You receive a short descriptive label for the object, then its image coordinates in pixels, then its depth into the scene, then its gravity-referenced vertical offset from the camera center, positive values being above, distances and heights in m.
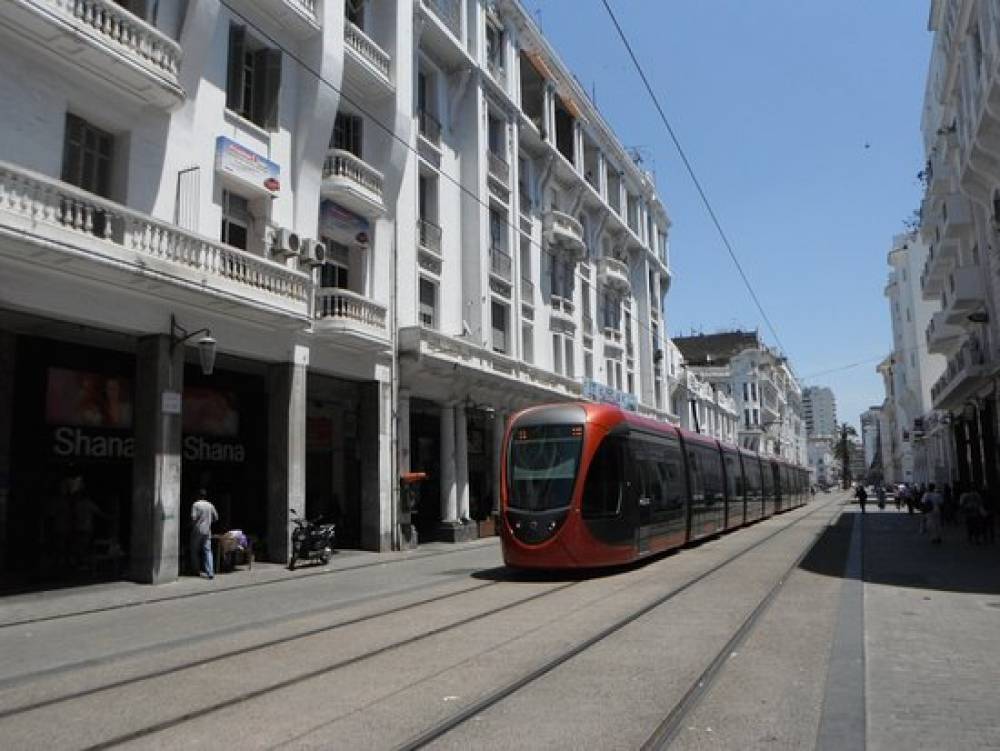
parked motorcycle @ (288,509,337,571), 18.16 -1.15
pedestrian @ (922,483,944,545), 22.55 -0.82
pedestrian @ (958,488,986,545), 21.33 -0.87
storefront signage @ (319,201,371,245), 21.25 +6.88
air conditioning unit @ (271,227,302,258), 18.47 +5.46
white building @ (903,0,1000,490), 22.86 +9.23
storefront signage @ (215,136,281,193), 17.45 +6.99
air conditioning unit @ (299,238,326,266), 18.97 +5.40
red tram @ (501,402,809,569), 14.52 -0.04
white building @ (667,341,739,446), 57.03 +6.21
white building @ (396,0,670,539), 26.12 +9.12
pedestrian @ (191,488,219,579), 16.16 -0.86
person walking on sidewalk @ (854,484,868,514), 42.20 -0.62
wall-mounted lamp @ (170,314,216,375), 15.23 +2.65
